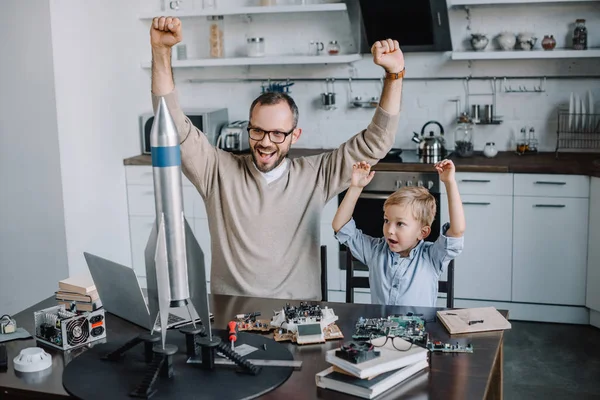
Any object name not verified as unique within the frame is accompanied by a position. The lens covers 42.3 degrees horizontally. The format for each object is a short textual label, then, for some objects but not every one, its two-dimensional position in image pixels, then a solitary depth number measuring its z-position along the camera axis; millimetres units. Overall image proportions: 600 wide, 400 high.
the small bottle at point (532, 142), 4910
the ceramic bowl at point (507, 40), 4758
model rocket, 1871
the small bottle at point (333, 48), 5035
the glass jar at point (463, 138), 4809
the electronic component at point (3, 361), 2066
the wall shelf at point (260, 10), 4816
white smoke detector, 2033
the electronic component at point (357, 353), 1871
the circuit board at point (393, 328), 2139
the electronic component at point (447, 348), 2070
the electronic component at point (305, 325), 2146
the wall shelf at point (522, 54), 4562
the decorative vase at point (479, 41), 4793
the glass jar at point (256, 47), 5141
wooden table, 1844
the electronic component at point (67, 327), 2174
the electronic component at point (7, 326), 2291
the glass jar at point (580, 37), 4656
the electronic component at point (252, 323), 2271
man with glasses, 2680
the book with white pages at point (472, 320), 2213
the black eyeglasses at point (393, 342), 1975
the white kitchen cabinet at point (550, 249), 4414
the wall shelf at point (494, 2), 4535
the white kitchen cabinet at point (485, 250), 4527
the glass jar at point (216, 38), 5266
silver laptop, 2273
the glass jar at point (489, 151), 4734
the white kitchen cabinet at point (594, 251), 4305
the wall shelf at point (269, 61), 4914
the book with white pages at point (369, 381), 1813
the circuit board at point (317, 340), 2166
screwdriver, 2109
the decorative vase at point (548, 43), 4699
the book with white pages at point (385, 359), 1842
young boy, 2635
